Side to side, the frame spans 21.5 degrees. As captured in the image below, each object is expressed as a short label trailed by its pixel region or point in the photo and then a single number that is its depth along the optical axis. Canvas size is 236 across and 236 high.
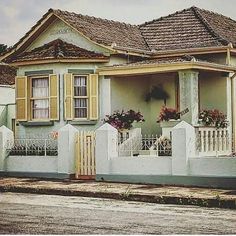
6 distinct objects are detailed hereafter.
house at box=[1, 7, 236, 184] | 18.47
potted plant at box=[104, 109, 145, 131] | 18.27
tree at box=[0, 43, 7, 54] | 36.52
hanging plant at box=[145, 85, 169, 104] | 19.84
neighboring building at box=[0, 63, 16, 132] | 28.03
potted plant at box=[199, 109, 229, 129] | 17.86
